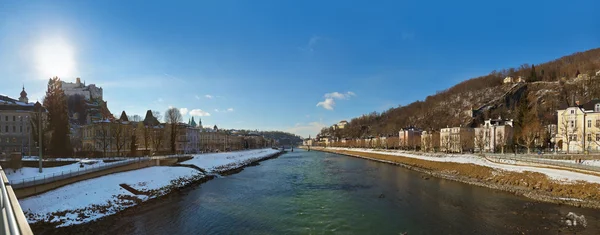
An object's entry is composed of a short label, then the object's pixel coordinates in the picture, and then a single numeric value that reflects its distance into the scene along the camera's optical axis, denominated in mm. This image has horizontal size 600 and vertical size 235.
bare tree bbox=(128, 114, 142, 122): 107906
